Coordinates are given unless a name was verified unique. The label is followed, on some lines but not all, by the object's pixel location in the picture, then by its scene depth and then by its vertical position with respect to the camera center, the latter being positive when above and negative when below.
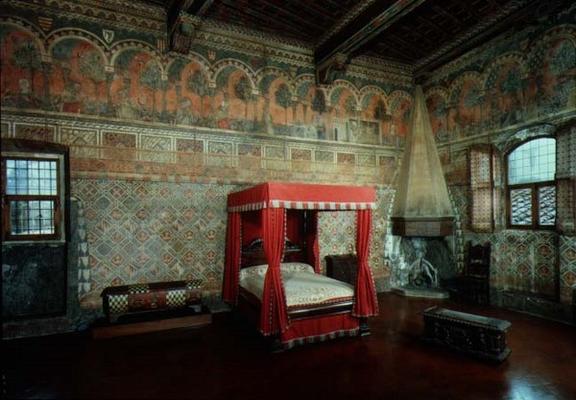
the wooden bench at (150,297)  5.33 -1.58
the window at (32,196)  5.32 +0.06
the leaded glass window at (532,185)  6.25 +0.27
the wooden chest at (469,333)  4.30 -1.76
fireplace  7.47 -0.43
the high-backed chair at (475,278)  7.00 -1.62
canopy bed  4.72 -1.33
